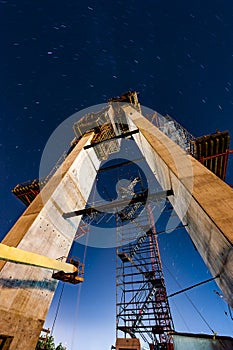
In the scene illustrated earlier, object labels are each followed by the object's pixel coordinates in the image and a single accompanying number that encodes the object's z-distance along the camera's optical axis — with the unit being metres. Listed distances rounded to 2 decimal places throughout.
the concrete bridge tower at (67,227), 2.40
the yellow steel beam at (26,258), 2.63
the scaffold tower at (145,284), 11.84
